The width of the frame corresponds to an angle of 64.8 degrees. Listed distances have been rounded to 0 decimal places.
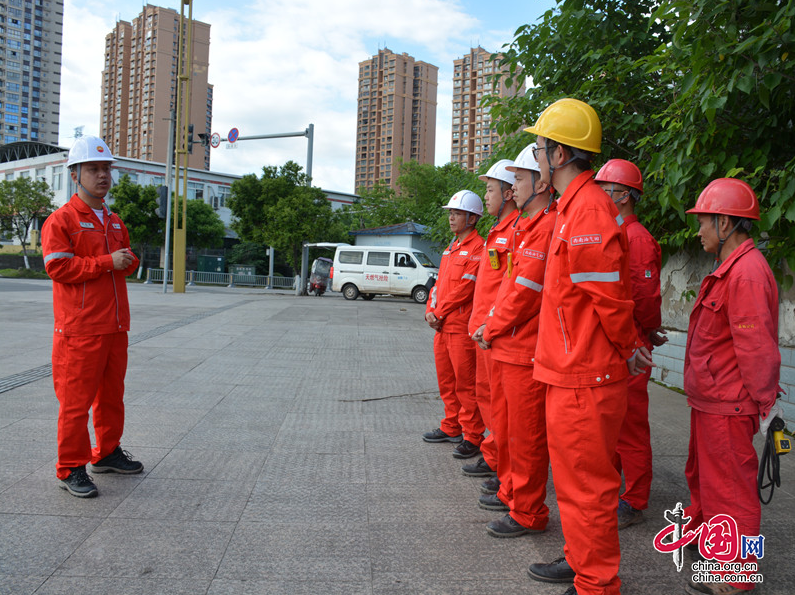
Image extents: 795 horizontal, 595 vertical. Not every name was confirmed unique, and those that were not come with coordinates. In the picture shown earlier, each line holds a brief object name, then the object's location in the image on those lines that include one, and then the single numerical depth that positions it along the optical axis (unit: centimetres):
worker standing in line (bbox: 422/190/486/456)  468
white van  2470
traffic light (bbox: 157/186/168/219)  2256
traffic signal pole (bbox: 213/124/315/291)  2230
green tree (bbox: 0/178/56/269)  4138
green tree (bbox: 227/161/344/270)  2806
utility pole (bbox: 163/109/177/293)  2325
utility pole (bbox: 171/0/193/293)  2233
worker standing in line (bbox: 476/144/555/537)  311
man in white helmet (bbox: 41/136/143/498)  362
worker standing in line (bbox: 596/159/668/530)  344
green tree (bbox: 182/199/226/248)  4522
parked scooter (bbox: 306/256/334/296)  2884
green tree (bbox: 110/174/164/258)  3934
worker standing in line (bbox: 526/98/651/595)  245
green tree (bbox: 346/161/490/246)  4572
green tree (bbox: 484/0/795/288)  342
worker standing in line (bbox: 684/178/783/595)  273
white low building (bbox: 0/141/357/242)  5172
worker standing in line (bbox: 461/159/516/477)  381
